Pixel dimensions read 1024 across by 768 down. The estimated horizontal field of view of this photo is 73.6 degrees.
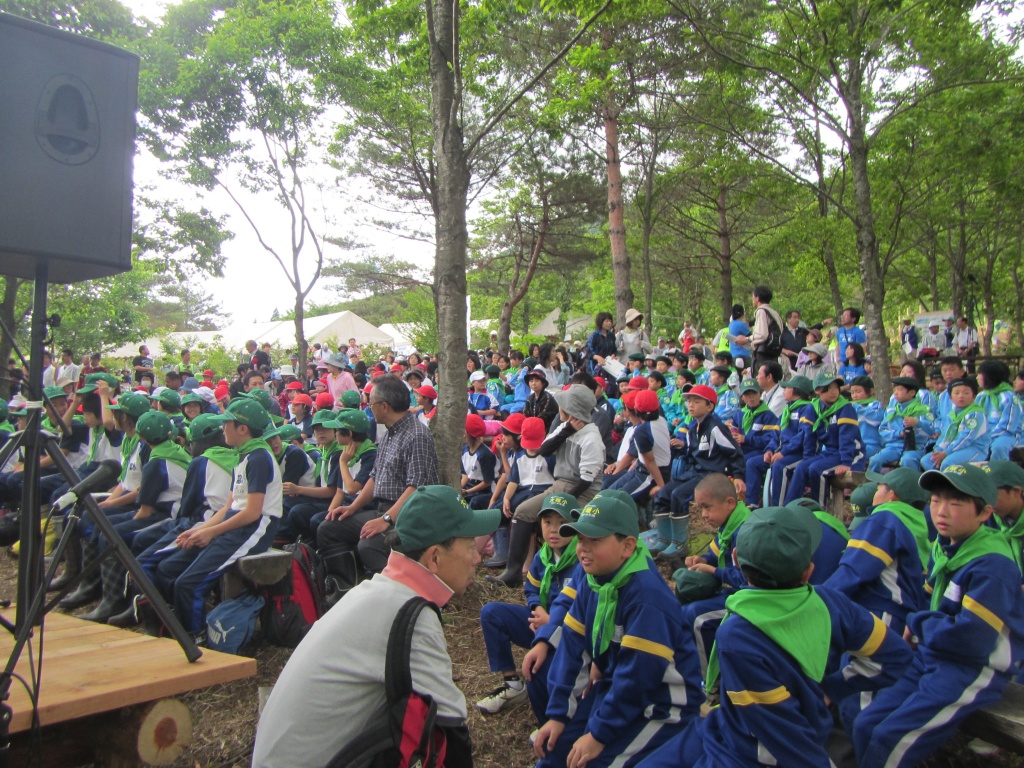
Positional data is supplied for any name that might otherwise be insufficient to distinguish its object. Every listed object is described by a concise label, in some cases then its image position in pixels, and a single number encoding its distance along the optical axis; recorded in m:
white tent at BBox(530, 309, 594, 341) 35.69
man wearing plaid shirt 5.02
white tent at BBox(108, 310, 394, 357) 31.01
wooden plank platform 2.97
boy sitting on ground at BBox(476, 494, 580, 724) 3.90
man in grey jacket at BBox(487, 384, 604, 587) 5.69
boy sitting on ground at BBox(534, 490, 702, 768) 2.68
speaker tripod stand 2.97
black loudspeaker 3.08
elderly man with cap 1.87
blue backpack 4.55
